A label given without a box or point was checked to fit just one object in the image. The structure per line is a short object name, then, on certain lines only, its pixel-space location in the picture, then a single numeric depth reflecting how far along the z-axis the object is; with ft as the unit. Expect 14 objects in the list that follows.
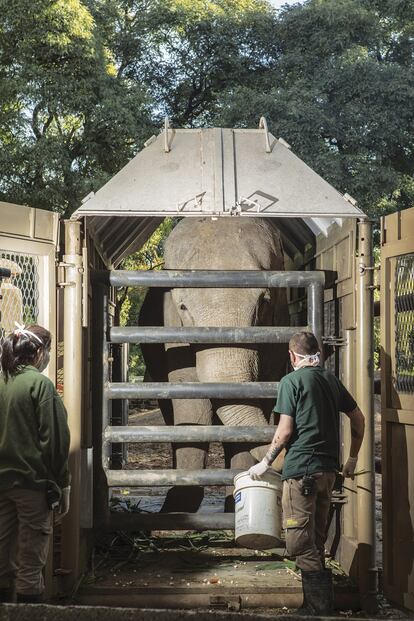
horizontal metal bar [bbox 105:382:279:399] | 21.90
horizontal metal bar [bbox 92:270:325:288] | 22.15
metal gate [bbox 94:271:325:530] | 21.81
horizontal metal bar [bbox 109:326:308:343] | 22.16
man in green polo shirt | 18.06
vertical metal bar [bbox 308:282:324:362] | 22.35
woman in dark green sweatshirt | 15.97
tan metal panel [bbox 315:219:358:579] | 21.22
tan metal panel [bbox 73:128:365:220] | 21.21
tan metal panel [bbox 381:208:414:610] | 19.44
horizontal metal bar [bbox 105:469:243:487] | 21.70
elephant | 23.65
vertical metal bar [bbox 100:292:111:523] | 22.30
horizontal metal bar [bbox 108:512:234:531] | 22.09
